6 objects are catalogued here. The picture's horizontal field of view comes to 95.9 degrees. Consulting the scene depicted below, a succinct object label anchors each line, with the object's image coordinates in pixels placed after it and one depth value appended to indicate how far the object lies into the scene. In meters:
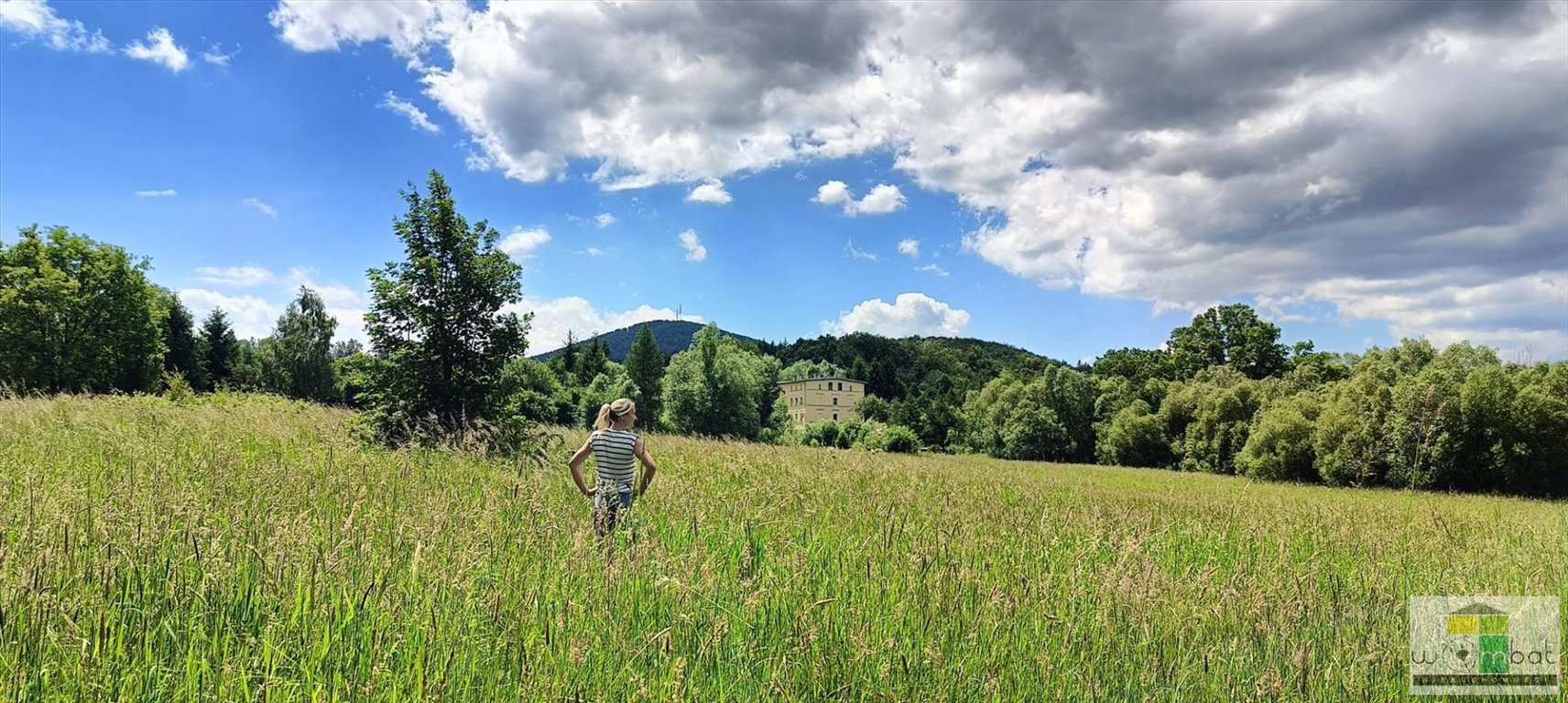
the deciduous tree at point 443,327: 11.91
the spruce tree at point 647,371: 77.38
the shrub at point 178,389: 18.64
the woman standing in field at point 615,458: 6.83
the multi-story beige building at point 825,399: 141.88
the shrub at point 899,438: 79.56
